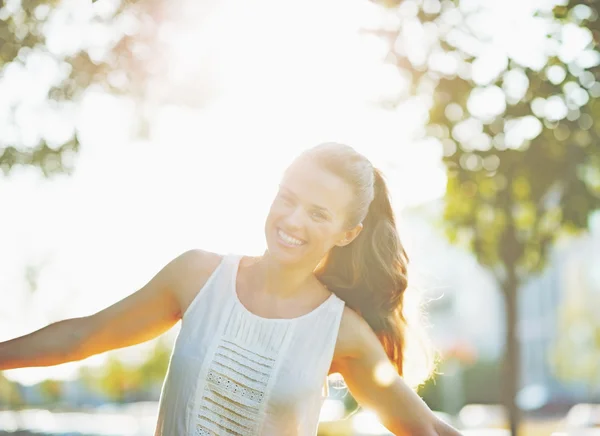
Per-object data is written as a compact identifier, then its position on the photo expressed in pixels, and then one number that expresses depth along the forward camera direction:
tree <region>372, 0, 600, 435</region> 7.20
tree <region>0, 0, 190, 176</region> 5.75
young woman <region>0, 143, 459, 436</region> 3.27
